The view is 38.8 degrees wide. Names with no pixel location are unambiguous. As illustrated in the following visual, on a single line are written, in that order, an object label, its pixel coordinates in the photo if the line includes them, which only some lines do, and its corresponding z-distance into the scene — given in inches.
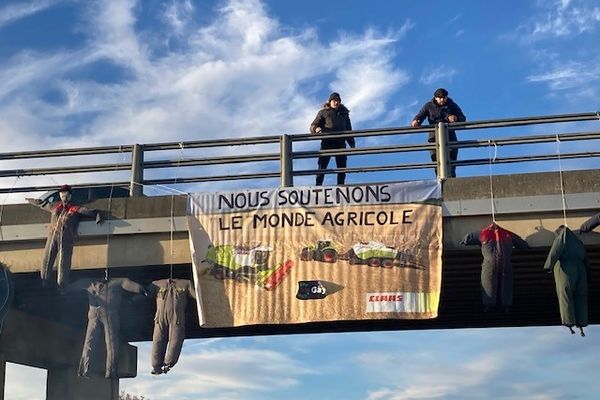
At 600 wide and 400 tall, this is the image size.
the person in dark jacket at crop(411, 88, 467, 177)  537.0
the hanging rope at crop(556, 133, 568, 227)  472.1
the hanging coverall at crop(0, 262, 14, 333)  528.7
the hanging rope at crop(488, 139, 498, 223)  478.2
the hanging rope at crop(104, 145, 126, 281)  519.5
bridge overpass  476.7
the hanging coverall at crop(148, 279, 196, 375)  491.2
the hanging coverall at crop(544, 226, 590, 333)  452.4
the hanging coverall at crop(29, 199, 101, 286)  504.7
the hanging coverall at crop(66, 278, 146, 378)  506.3
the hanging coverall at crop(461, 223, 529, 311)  459.5
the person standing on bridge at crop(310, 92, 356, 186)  541.0
